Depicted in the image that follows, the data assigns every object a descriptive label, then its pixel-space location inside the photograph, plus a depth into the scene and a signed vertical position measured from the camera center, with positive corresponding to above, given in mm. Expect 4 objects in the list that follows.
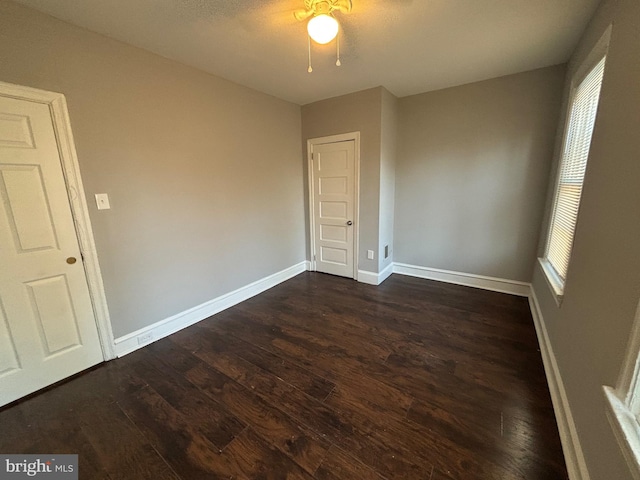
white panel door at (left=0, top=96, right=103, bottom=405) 1608 -439
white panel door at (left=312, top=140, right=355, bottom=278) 3510 -204
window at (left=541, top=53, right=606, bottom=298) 1746 +121
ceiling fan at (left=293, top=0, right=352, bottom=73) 1534 +1135
